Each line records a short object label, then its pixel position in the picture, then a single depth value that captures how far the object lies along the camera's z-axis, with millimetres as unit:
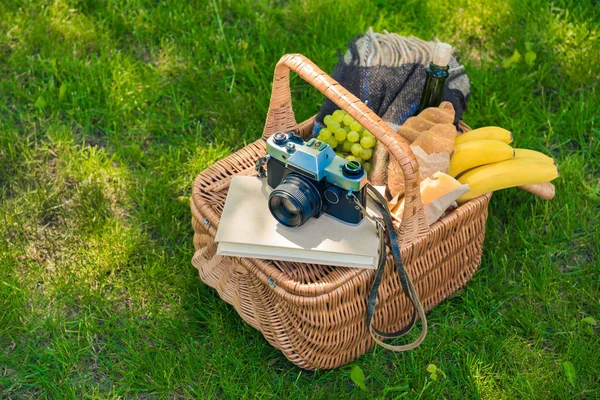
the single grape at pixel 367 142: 2324
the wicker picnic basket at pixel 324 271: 1990
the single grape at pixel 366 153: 2341
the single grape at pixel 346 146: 2364
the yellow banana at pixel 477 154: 2285
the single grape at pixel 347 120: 2328
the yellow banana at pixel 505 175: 2240
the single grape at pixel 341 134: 2330
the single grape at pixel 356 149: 2332
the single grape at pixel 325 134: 2352
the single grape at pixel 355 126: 2322
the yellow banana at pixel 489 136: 2381
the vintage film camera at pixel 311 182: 1953
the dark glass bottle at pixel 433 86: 2318
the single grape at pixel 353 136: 2324
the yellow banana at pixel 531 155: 2364
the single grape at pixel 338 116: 2344
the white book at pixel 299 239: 2004
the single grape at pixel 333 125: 2332
